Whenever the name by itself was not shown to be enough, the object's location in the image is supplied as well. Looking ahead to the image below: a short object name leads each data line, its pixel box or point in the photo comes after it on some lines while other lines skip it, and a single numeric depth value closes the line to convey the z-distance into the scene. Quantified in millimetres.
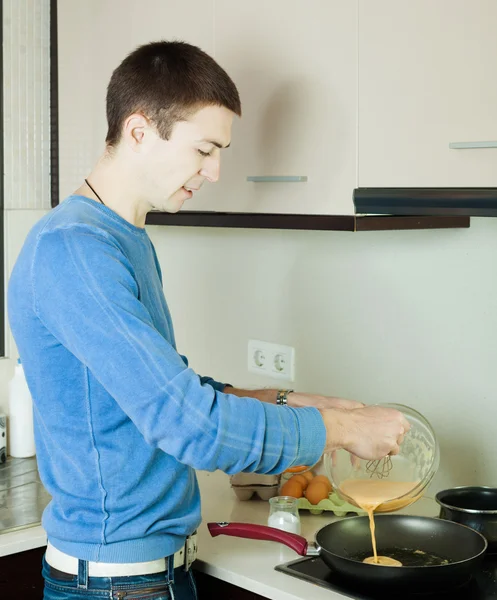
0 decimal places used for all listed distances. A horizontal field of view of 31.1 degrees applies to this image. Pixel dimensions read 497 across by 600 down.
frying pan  1518
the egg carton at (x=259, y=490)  1951
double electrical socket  2275
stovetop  1476
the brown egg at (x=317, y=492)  1889
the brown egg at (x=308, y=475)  1960
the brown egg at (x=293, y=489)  1915
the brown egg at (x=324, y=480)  1920
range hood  1439
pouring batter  1532
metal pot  1642
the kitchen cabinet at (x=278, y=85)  1669
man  1234
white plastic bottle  2357
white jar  1739
